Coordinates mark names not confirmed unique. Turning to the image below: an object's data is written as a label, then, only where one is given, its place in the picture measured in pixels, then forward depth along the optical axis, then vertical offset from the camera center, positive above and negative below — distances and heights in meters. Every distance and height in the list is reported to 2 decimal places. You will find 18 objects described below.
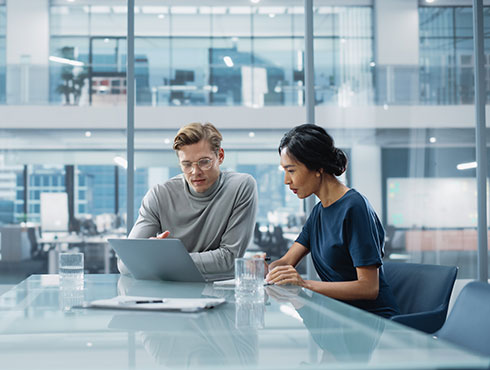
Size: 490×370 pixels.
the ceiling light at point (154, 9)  4.09 +1.42
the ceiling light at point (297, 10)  4.18 +1.44
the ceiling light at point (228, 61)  4.18 +1.05
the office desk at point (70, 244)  3.98 -0.31
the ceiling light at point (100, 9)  4.07 +1.41
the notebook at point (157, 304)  1.37 -0.27
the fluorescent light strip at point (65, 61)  4.03 +1.02
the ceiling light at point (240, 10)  4.18 +1.44
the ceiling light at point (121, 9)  4.01 +1.40
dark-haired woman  2.00 -0.13
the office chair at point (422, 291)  2.03 -0.38
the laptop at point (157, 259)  1.93 -0.22
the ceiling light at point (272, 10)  4.22 +1.45
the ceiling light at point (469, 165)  4.33 +0.26
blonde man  2.50 -0.01
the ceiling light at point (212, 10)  4.17 +1.44
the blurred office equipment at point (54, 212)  3.94 -0.07
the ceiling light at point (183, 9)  4.16 +1.44
